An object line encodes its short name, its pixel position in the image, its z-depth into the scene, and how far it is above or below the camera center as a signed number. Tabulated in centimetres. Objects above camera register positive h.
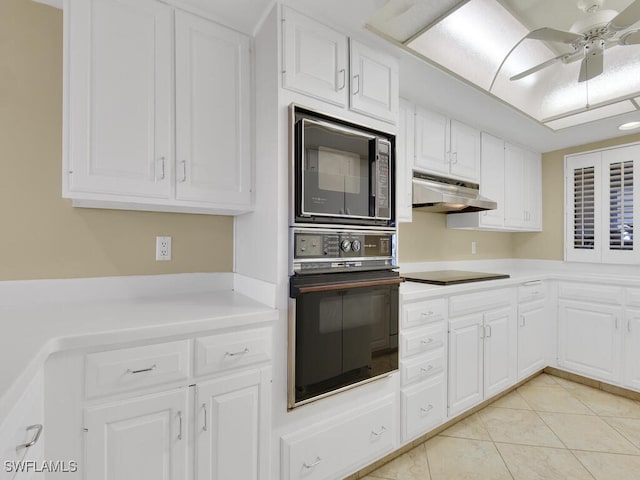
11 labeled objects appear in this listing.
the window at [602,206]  313 +37
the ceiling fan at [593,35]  152 +102
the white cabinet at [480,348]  227 -83
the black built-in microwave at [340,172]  152 +35
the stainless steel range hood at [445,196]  235 +34
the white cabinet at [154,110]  134 +61
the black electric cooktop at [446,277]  230 -28
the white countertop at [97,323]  86 -31
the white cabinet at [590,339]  285 -91
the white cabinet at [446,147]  247 +78
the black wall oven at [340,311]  149 -35
